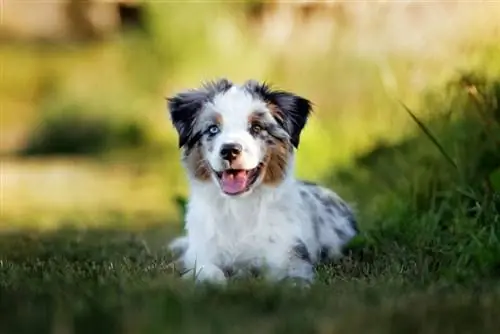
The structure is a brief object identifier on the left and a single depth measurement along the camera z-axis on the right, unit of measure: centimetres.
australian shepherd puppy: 855
